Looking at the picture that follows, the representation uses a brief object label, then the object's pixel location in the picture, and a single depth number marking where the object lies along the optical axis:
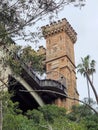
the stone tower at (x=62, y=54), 44.06
